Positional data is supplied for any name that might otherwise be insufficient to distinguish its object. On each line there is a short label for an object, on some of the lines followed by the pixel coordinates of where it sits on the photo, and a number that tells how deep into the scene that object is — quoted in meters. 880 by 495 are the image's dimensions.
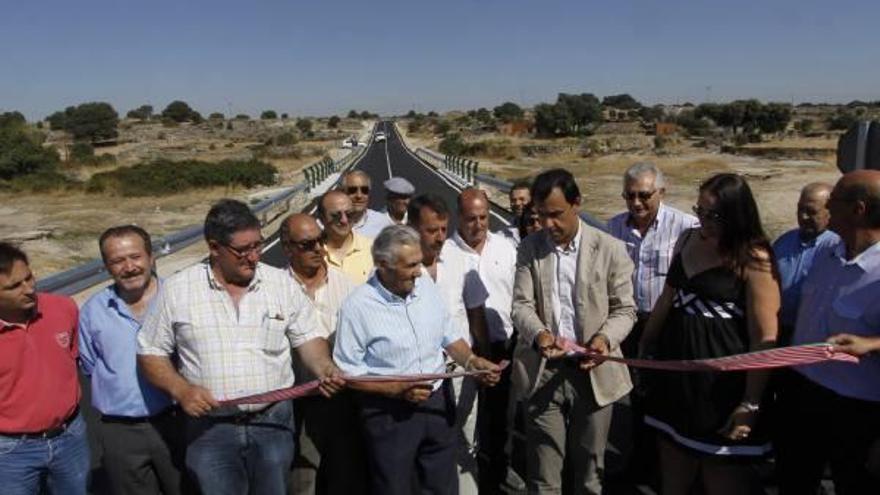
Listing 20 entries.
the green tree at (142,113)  149.64
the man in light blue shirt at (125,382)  3.65
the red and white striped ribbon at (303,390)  3.45
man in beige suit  4.02
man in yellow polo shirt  4.71
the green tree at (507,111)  125.88
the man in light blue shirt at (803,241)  4.20
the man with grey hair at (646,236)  5.12
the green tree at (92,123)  91.44
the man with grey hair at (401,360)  3.65
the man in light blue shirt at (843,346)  3.17
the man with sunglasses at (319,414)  4.10
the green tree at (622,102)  158.70
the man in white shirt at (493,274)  4.84
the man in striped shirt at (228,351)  3.39
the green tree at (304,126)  120.03
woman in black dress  3.46
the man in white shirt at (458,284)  4.47
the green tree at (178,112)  140.25
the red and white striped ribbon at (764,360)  3.18
